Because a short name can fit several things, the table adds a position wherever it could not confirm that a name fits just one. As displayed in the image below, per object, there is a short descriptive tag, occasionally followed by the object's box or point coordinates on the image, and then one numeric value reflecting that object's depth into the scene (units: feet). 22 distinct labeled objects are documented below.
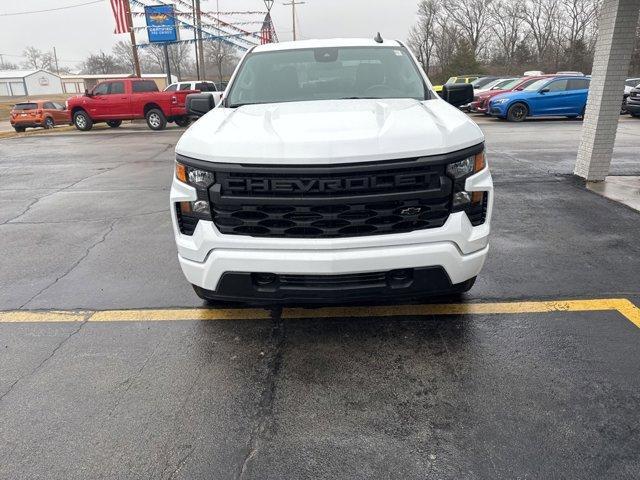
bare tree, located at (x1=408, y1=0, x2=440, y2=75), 209.56
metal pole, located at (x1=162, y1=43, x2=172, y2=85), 97.47
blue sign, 93.61
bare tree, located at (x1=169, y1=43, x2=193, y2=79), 235.03
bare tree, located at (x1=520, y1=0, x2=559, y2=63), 202.28
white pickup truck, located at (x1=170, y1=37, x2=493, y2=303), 8.77
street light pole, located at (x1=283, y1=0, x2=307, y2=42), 141.31
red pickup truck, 62.03
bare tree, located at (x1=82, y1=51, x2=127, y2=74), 284.20
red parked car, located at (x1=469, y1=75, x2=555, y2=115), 60.80
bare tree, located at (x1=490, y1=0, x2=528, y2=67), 212.84
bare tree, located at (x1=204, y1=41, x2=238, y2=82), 177.79
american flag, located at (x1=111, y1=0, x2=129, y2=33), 82.12
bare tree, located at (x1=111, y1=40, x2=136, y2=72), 302.45
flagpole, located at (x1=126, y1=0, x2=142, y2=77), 83.25
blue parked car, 56.44
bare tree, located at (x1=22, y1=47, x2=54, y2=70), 389.19
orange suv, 70.64
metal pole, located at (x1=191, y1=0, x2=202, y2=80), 104.12
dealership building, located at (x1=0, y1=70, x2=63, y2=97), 313.32
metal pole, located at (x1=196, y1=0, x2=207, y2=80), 106.09
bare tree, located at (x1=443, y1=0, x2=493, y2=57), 217.97
